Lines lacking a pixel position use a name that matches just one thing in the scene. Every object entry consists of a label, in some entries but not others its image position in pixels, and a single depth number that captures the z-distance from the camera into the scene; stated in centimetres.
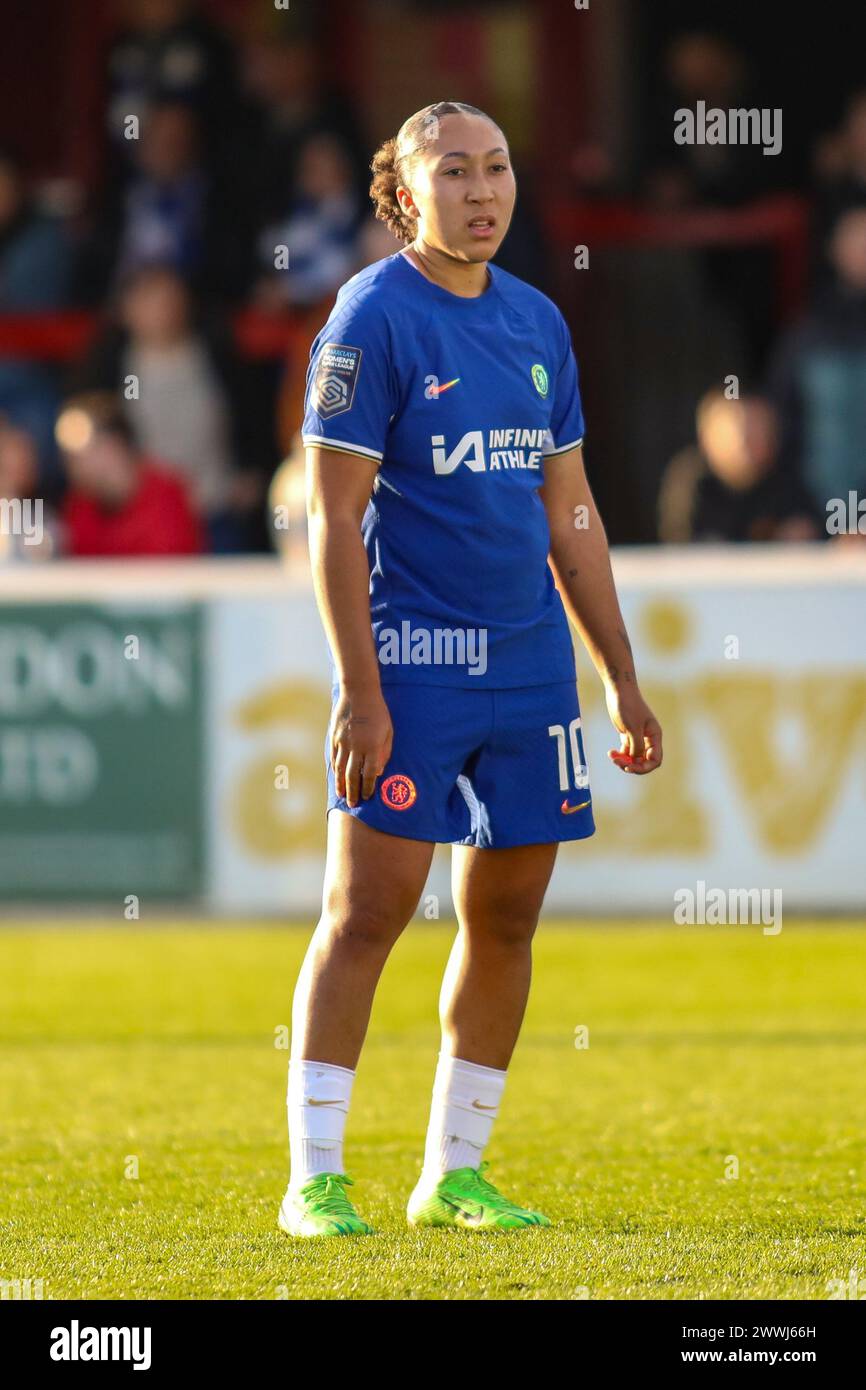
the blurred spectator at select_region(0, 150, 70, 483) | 1338
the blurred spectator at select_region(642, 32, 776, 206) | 1333
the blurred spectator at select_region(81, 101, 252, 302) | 1281
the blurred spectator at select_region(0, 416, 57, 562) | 1112
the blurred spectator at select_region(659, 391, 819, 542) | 1080
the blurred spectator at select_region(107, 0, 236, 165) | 1285
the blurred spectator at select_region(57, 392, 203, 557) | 1099
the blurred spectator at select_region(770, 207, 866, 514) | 1127
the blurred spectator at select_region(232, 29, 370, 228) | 1248
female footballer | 453
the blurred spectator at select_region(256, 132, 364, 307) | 1223
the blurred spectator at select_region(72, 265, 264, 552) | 1199
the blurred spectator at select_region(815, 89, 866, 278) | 1184
